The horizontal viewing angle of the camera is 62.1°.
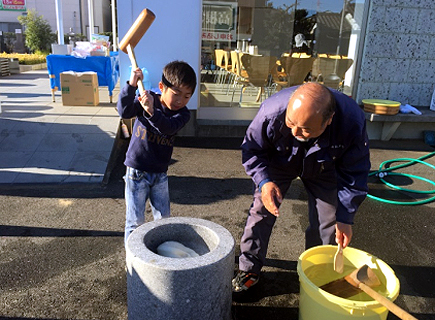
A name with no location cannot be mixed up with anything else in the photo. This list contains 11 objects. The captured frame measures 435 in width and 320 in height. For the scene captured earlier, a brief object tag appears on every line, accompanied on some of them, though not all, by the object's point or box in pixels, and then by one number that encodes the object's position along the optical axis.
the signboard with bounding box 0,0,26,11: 21.62
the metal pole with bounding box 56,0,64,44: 10.26
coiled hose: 4.36
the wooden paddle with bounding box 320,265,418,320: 2.00
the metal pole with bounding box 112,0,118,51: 12.71
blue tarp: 7.61
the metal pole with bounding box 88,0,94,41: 13.81
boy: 2.43
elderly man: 1.89
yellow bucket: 1.83
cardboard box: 7.20
